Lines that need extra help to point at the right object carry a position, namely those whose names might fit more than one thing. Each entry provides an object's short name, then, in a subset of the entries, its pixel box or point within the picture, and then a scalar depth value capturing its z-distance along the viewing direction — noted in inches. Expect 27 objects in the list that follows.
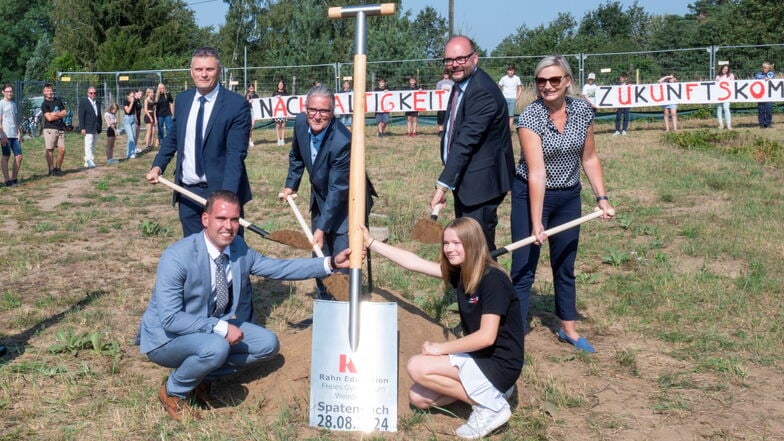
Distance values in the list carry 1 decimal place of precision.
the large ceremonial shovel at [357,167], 179.6
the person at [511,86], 850.8
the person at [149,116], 829.2
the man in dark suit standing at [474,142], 220.1
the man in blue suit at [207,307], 179.9
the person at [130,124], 754.8
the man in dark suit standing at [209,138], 227.5
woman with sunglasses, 218.5
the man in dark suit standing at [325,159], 225.5
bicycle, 1017.0
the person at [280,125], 852.0
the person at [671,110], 837.2
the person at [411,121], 870.4
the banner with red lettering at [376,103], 851.4
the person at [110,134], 723.4
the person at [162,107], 812.0
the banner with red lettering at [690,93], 821.9
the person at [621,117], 831.7
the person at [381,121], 860.7
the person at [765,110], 828.0
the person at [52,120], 626.2
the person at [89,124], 688.4
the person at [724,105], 815.7
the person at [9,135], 561.3
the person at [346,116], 872.3
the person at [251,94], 872.9
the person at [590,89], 836.0
